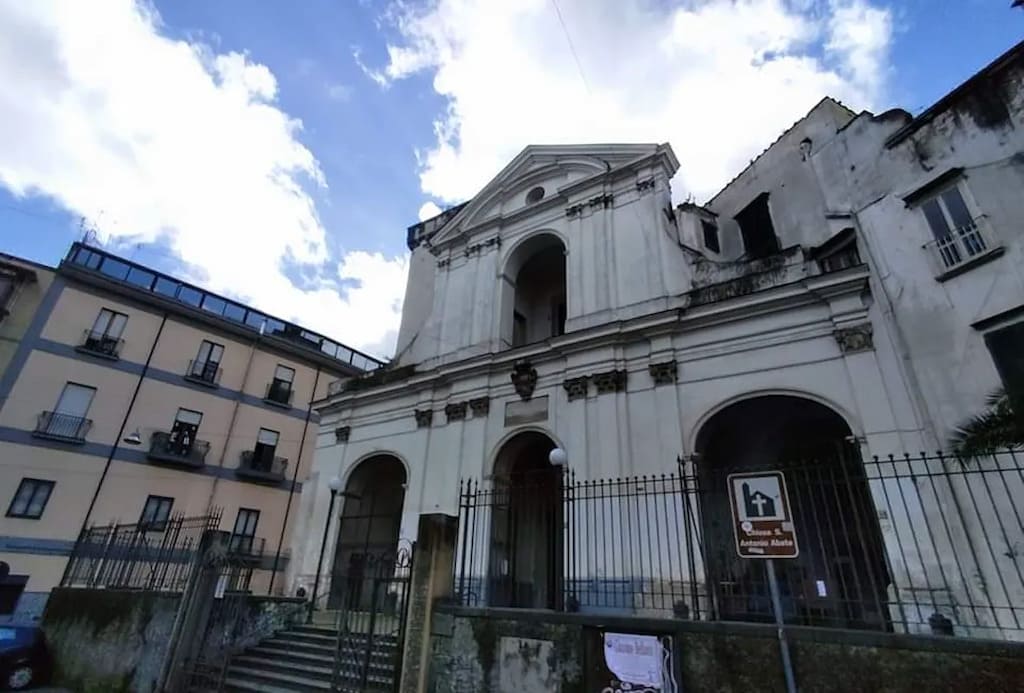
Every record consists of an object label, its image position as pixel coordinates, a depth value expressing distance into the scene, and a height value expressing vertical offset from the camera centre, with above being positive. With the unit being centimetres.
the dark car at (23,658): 1029 -171
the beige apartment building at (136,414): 1731 +598
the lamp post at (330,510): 1285 +179
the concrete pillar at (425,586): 630 +2
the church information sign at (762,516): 390 +64
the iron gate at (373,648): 676 -89
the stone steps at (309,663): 747 -125
